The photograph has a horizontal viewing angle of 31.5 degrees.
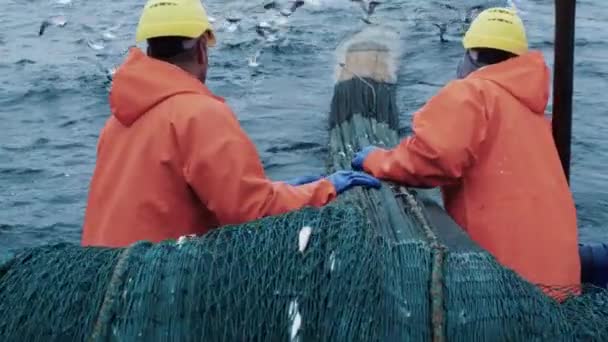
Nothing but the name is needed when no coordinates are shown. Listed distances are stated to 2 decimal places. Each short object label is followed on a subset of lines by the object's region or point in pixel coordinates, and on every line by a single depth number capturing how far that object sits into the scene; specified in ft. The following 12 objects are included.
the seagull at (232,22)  53.33
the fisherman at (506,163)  17.80
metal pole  22.50
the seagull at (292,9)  55.36
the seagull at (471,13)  52.75
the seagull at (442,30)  49.94
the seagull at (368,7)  53.47
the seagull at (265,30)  51.44
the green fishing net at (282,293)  12.11
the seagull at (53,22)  55.05
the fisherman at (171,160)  15.61
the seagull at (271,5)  56.95
